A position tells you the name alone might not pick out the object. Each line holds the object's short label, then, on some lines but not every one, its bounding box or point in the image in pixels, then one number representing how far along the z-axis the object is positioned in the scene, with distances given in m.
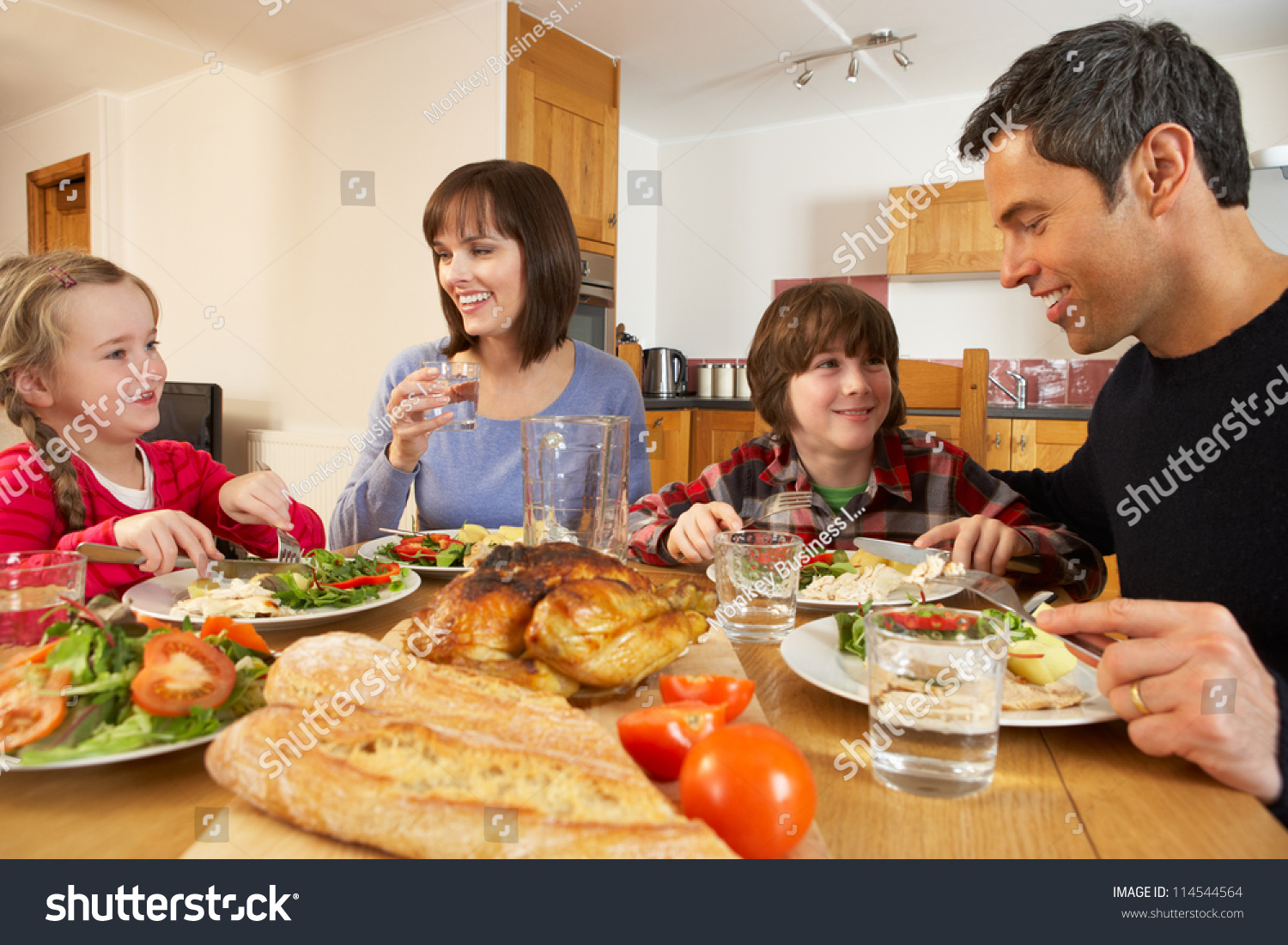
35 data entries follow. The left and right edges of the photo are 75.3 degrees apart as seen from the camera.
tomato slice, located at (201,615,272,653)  0.87
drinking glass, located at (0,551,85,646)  0.82
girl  1.65
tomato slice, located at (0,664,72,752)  0.65
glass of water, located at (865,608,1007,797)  0.66
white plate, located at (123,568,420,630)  1.08
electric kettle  6.16
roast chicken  0.73
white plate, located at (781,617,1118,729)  0.77
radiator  5.11
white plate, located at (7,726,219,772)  0.63
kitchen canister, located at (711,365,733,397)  6.14
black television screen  5.18
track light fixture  4.68
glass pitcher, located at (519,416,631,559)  1.08
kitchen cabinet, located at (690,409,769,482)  5.39
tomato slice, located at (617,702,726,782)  0.66
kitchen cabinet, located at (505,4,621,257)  4.37
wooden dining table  0.59
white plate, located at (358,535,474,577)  1.43
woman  2.19
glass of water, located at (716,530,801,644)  1.08
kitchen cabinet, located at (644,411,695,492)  5.32
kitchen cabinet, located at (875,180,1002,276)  5.34
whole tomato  0.55
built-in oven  5.03
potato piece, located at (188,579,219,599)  1.16
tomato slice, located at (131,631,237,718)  0.69
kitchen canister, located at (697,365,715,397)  6.20
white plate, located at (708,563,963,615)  1.18
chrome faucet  5.36
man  1.20
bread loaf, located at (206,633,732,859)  0.50
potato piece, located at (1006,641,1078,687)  0.86
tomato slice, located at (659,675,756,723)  0.76
